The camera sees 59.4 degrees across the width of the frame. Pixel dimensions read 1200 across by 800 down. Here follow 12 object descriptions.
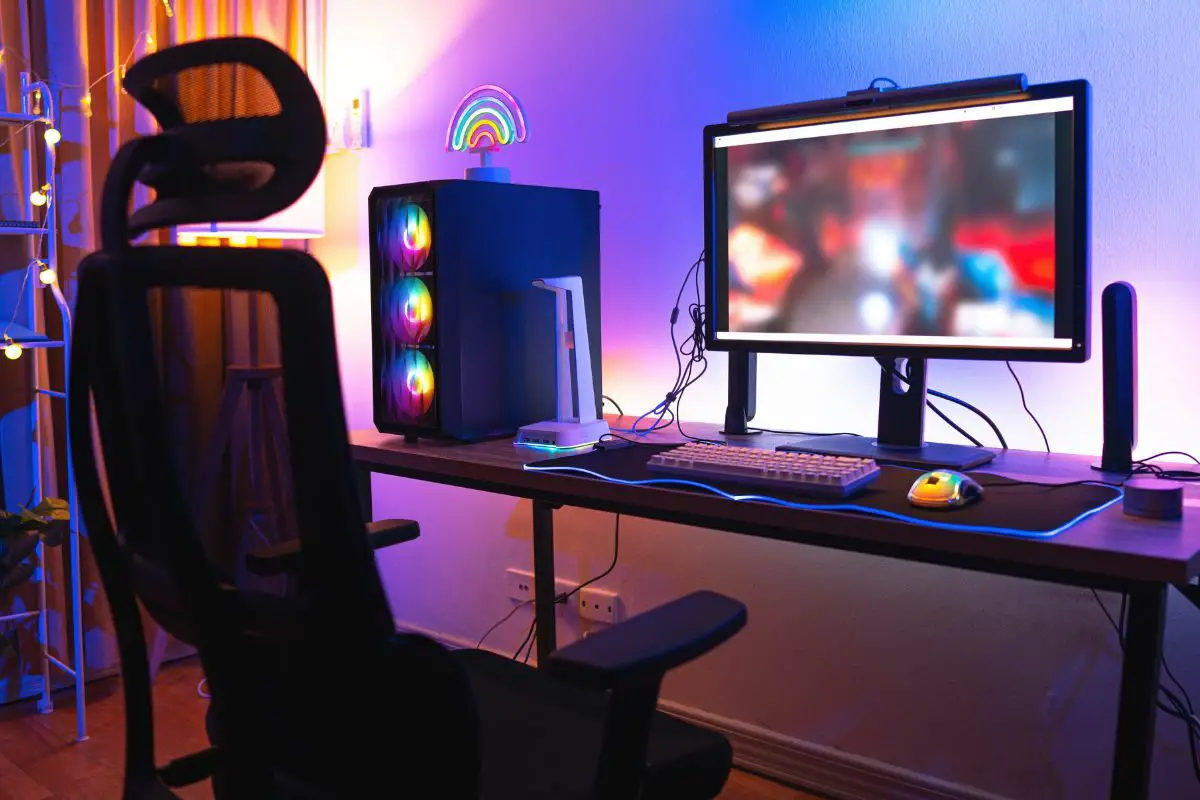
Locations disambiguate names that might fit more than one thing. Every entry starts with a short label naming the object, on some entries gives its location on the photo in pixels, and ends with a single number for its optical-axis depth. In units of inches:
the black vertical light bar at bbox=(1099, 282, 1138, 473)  59.2
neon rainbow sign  83.4
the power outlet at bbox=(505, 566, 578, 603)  103.9
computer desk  43.0
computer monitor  60.2
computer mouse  50.6
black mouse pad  47.3
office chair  34.4
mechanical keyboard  53.5
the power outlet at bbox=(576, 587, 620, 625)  97.3
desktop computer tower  73.7
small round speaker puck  48.4
